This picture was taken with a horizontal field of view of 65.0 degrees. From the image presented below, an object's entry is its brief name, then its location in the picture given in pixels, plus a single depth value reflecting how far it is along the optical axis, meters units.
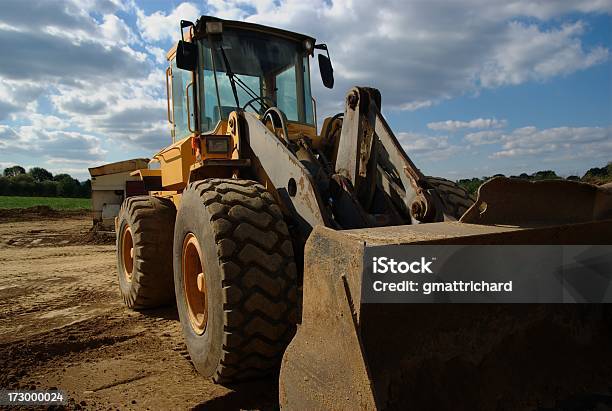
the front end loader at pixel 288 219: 1.94
